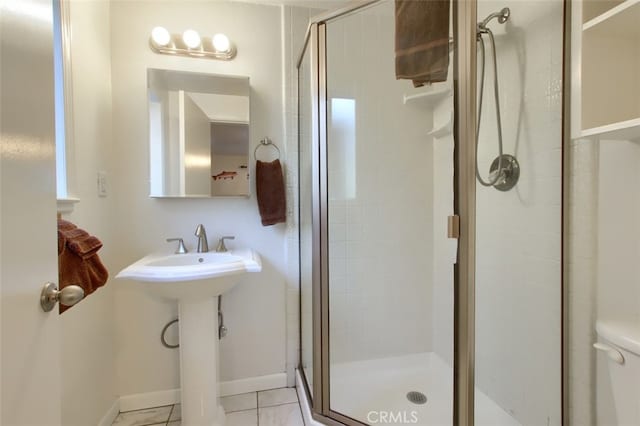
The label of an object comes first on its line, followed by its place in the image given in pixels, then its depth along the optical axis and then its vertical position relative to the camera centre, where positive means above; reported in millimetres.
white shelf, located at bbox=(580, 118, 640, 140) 813 +206
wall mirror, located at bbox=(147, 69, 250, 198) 1609 +399
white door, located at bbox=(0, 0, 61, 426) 493 -17
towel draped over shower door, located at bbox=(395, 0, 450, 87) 966 +565
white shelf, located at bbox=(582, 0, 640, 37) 840 +541
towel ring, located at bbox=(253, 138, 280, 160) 1734 +359
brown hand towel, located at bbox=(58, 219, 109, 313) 828 -154
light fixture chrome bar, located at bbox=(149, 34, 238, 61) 1599 +852
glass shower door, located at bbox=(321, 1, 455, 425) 1505 -188
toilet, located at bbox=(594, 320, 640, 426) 854 -519
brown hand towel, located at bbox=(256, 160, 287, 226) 1682 +57
